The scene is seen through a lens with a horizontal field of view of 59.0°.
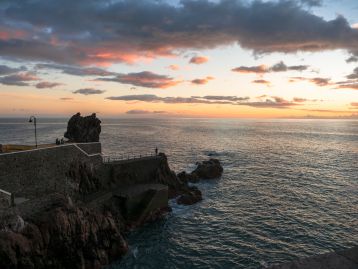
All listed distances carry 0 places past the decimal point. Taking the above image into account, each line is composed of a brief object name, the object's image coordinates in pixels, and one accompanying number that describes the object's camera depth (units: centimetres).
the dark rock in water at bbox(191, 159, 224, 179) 6531
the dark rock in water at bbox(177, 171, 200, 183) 6057
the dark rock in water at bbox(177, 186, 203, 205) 4825
